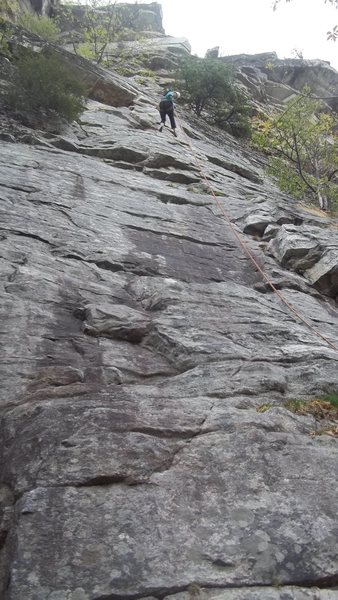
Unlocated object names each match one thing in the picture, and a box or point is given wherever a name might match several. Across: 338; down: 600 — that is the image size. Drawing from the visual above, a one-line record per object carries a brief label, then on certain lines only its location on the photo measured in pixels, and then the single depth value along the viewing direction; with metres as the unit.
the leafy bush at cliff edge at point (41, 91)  14.03
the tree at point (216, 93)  24.83
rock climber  18.23
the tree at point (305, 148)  18.53
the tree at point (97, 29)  26.63
